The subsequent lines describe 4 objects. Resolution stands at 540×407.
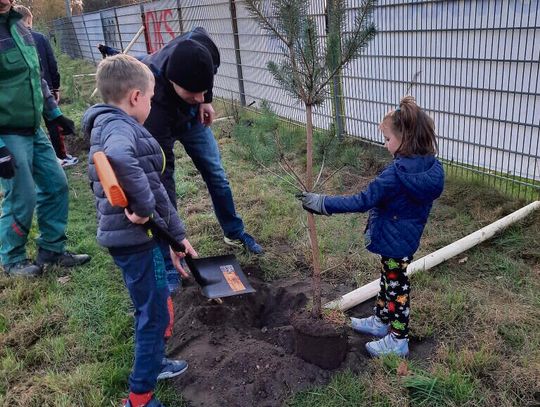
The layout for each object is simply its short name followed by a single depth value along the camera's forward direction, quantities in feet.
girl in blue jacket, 7.12
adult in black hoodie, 8.96
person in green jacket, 10.63
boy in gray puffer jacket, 6.34
